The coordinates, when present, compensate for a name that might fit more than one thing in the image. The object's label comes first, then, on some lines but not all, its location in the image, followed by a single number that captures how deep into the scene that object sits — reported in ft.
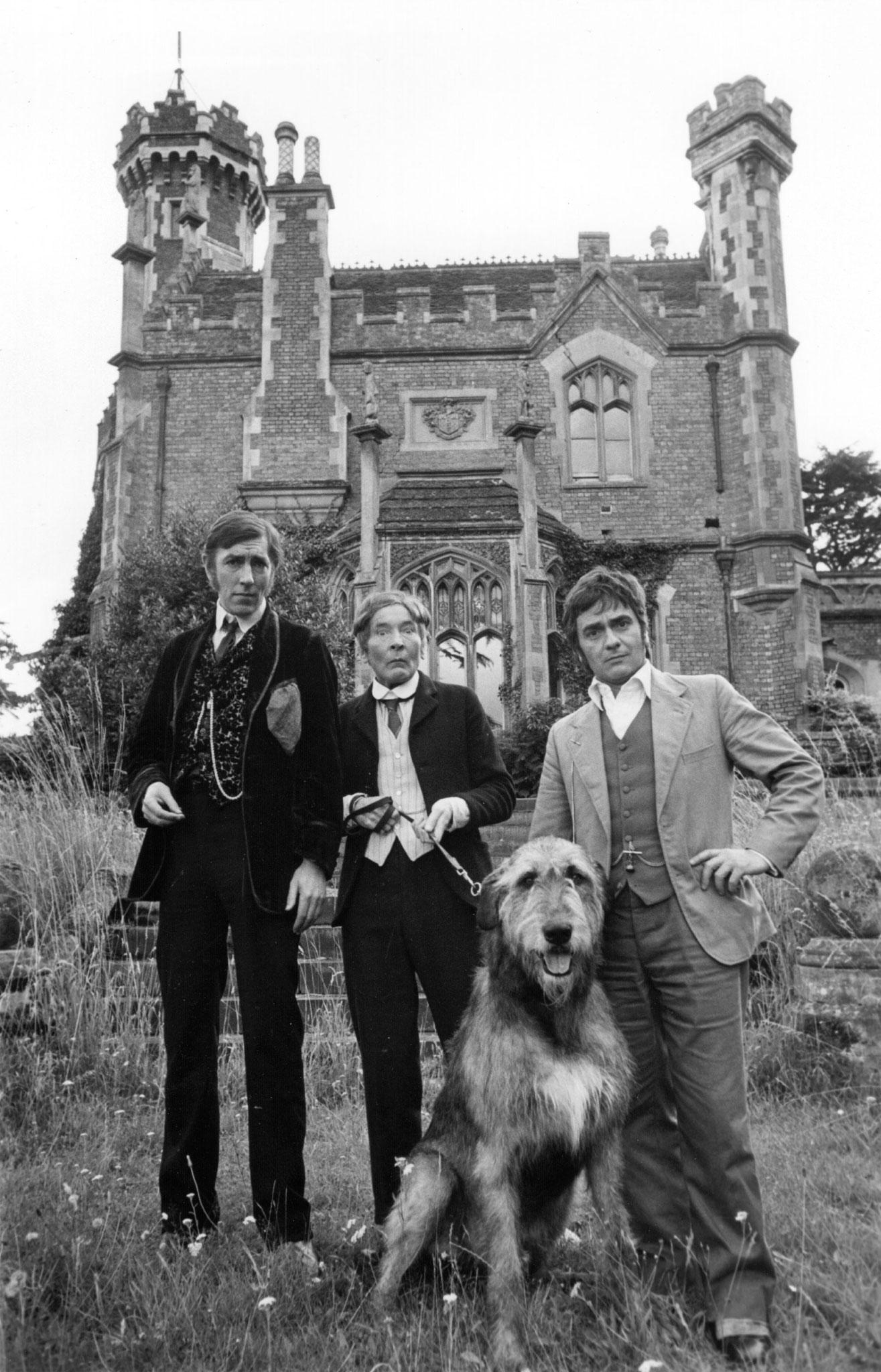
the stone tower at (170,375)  63.16
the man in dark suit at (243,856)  10.38
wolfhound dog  8.51
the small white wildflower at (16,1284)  8.41
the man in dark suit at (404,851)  10.62
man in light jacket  8.55
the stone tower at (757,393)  59.77
